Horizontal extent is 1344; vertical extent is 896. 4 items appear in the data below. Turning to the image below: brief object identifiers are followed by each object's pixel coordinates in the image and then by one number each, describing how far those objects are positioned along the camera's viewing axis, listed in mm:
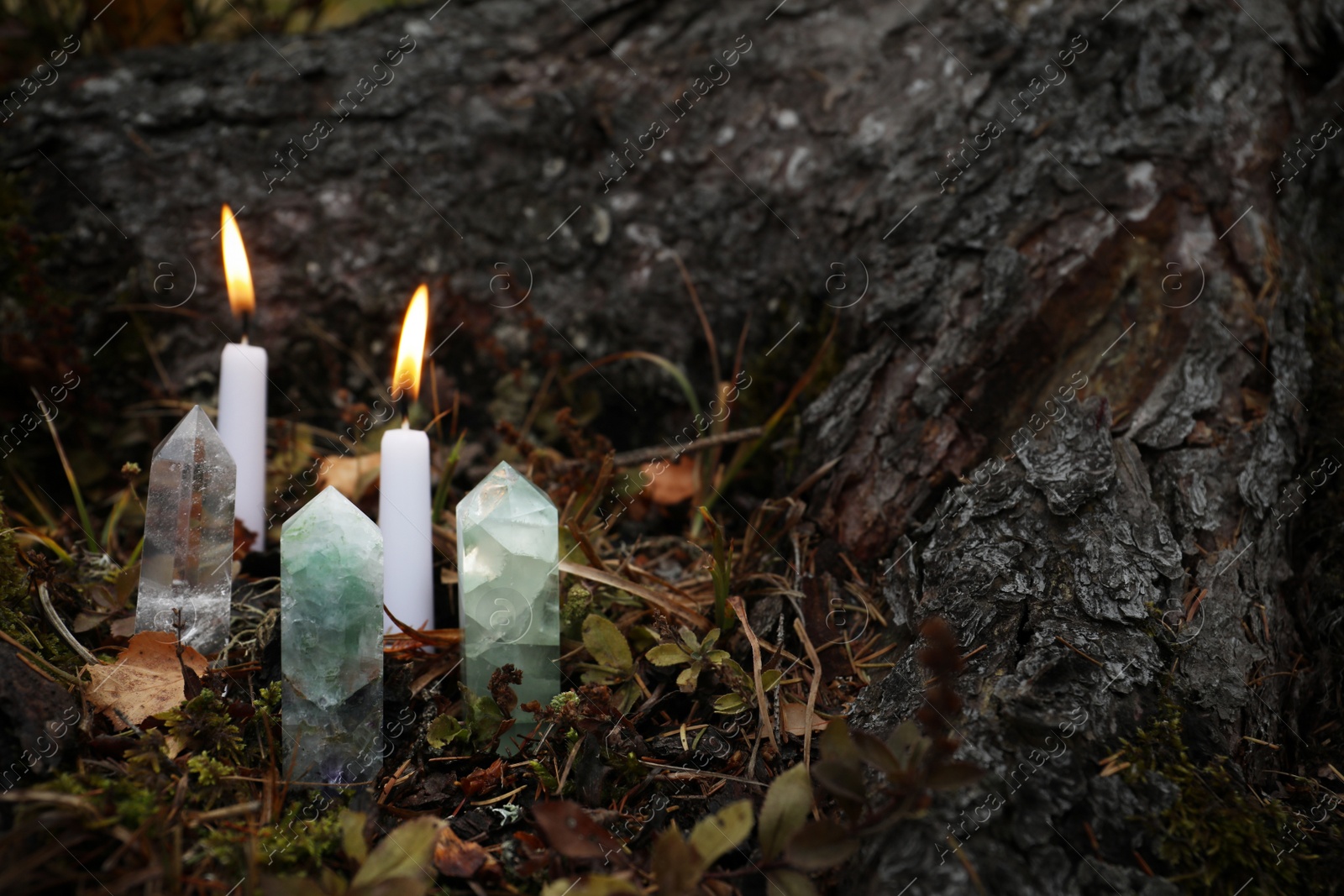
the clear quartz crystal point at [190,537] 472
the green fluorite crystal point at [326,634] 452
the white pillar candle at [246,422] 514
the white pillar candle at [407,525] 487
